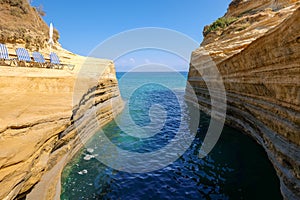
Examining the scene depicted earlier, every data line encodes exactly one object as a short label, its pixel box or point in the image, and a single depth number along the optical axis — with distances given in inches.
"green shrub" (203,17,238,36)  1019.9
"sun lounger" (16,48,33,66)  518.8
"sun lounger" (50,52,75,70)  630.8
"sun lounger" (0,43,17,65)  463.8
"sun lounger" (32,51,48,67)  571.9
